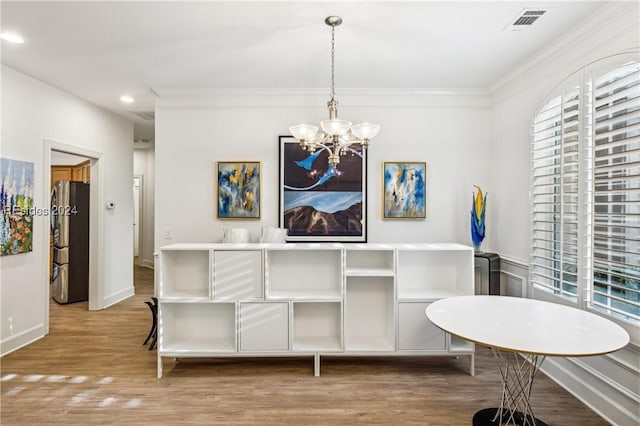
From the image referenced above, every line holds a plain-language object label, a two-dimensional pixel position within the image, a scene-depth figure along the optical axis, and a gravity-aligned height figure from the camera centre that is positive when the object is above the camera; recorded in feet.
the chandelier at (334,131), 7.63 +1.91
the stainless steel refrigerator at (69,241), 16.60 -1.36
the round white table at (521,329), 5.55 -2.11
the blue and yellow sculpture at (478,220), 12.21 -0.21
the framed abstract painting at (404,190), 13.11 +0.93
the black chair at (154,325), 11.56 -3.86
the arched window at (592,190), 7.05 +0.60
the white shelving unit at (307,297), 9.40 -2.36
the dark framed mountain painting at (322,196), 13.03 +0.69
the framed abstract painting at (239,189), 13.14 +0.96
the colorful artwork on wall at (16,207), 10.78 +0.22
